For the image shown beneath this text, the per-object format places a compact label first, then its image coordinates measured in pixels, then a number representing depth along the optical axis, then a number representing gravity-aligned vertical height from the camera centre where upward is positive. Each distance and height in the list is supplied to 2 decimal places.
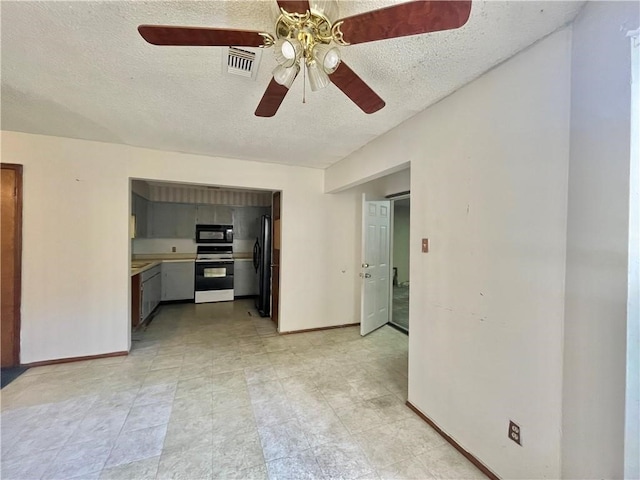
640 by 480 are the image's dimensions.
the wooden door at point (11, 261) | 2.82 -0.29
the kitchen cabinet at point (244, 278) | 6.17 -0.98
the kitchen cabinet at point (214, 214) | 5.98 +0.50
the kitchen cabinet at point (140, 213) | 4.53 +0.41
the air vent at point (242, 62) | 1.55 +1.08
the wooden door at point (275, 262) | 4.33 -0.43
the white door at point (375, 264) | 3.87 -0.40
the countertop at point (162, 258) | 4.70 -0.48
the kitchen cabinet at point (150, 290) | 4.25 -0.98
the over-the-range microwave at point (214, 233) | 5.96 +0.07
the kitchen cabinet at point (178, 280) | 5.58 -0.95
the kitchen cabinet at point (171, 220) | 5.61 +0.35
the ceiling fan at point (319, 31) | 0.95 +0.81
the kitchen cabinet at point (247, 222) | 6.34 +0.37
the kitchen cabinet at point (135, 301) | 3.95 -0.99
